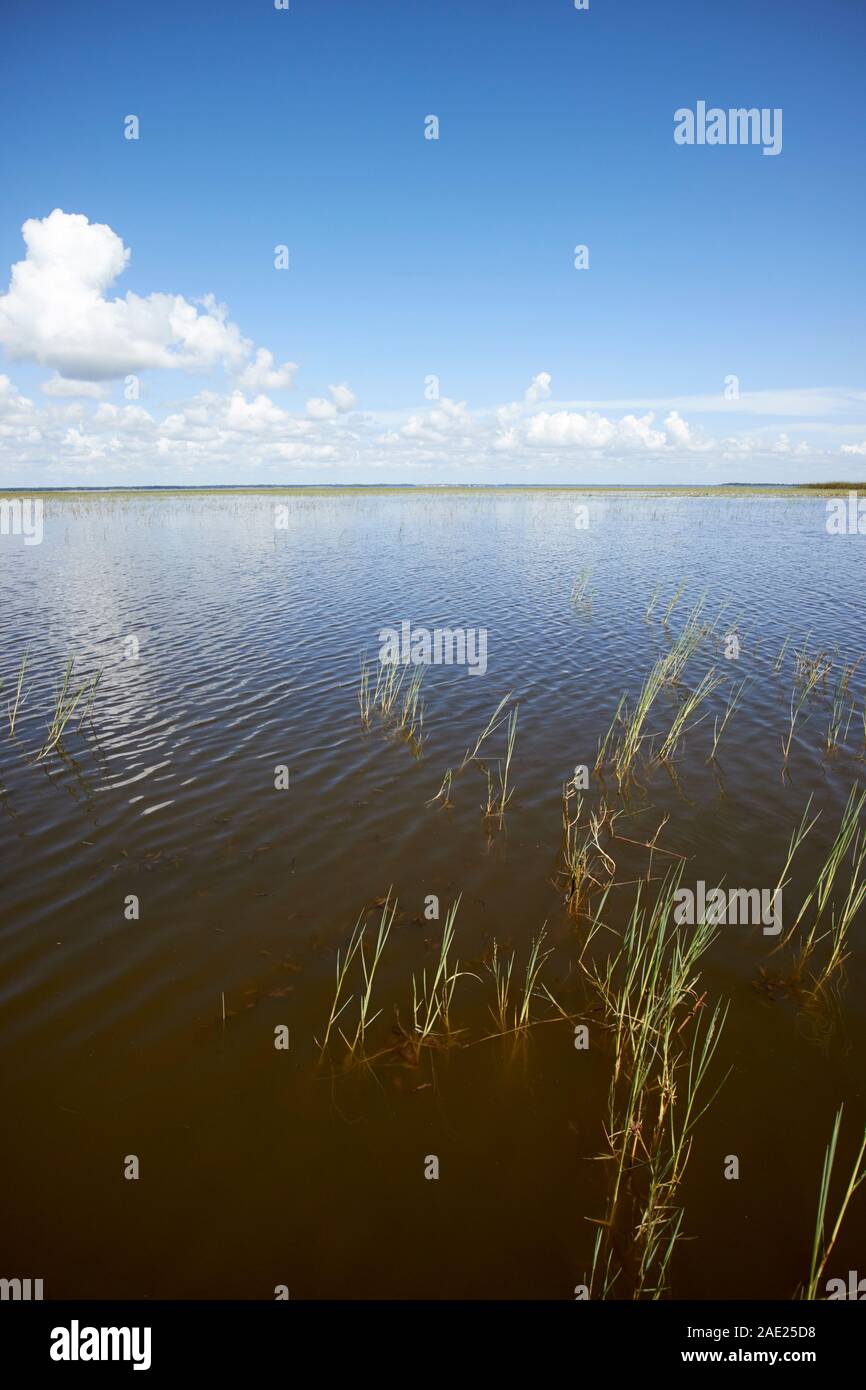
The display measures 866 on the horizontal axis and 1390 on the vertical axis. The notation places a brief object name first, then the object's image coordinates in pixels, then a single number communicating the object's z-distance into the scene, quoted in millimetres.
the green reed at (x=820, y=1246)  3071
